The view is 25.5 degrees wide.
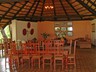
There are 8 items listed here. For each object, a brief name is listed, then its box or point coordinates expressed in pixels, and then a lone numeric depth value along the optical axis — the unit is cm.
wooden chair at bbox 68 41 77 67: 825
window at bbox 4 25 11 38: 1540
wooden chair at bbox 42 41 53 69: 810
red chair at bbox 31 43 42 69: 823
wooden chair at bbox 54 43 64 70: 795
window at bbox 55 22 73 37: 1912
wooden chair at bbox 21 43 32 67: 830
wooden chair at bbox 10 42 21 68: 791
